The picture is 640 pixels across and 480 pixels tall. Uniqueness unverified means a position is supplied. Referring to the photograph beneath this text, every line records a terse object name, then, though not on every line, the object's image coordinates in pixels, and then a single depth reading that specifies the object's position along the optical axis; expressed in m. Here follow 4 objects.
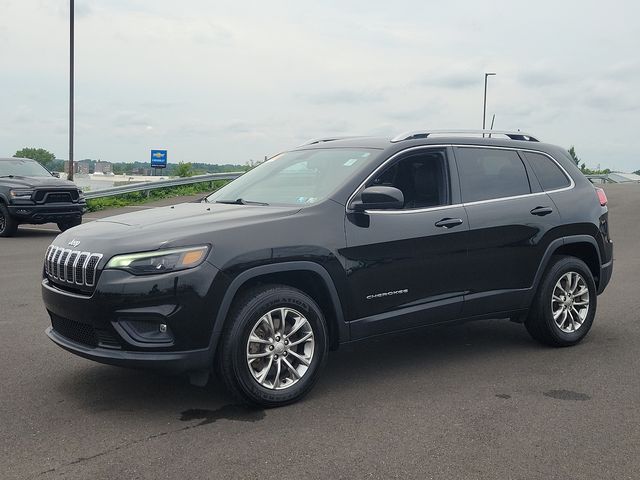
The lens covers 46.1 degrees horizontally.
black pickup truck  15.25
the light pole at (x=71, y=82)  25.47
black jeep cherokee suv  4.35
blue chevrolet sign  29.27
